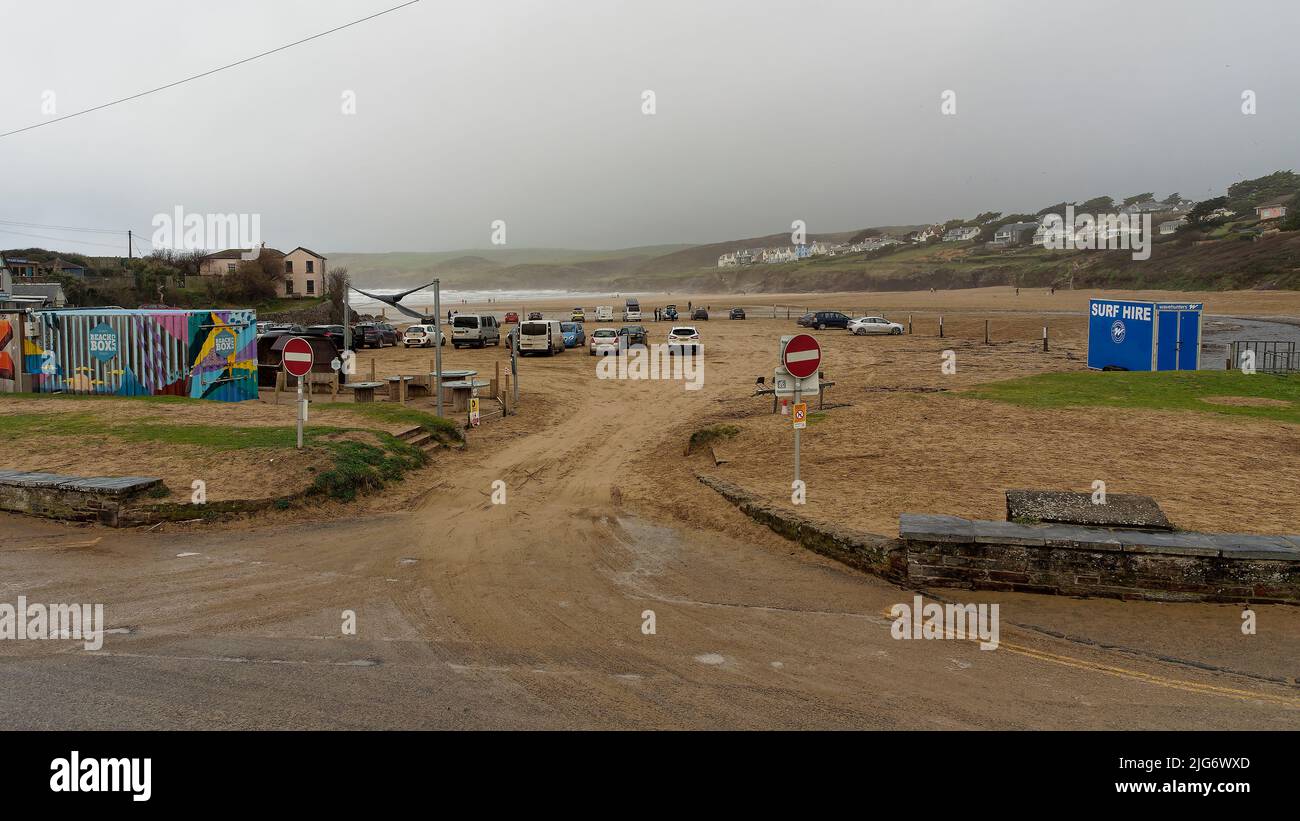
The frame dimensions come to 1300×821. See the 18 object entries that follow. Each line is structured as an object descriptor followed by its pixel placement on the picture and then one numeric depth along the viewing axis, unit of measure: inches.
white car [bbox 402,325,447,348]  1955.0
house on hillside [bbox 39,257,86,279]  3432.6
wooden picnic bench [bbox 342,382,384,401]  998.4
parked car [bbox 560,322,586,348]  1903.3
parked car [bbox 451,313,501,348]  1882.4
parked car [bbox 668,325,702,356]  1769.2
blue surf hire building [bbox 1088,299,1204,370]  1158.3
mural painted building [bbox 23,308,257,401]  887.1
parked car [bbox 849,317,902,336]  2281.0
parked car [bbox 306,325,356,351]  1734.5
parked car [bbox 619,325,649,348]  1917.0
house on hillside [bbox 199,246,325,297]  3809.1
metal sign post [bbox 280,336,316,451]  574.2
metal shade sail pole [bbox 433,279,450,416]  823.1
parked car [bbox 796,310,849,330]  2527.1
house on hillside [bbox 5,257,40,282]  3314.5
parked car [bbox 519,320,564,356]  1695.4
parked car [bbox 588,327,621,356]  1697.8
